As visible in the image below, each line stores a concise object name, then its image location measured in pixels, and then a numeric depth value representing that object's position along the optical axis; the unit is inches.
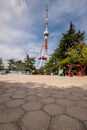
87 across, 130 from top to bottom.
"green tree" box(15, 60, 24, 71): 802.6
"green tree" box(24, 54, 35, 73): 779.0
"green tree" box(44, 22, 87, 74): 410.1
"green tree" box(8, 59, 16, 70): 885.3
